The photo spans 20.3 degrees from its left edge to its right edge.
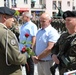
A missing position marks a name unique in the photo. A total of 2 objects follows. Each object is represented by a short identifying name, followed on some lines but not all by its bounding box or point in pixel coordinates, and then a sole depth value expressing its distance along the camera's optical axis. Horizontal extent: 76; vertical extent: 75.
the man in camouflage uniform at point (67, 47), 2.49
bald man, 3.32
